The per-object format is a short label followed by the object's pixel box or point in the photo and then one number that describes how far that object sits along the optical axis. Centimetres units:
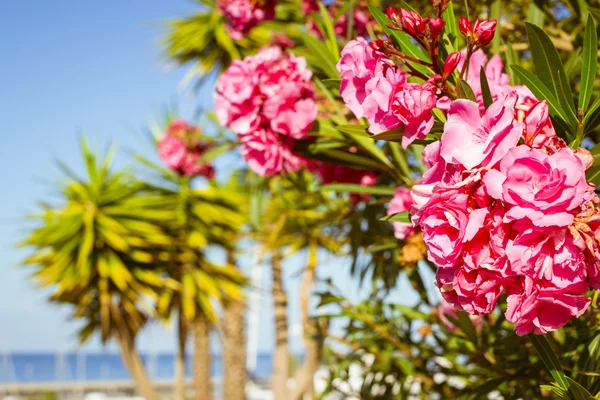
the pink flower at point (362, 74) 73
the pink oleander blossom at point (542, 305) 62
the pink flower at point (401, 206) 115
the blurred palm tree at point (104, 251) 666
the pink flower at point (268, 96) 115
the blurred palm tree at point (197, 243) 696
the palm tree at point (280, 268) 378
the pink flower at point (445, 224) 62
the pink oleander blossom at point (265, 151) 117
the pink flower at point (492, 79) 82
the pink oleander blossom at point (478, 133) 61
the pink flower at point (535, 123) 67
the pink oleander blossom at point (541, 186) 58
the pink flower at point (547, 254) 60
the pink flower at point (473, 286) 64
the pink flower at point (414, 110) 70
